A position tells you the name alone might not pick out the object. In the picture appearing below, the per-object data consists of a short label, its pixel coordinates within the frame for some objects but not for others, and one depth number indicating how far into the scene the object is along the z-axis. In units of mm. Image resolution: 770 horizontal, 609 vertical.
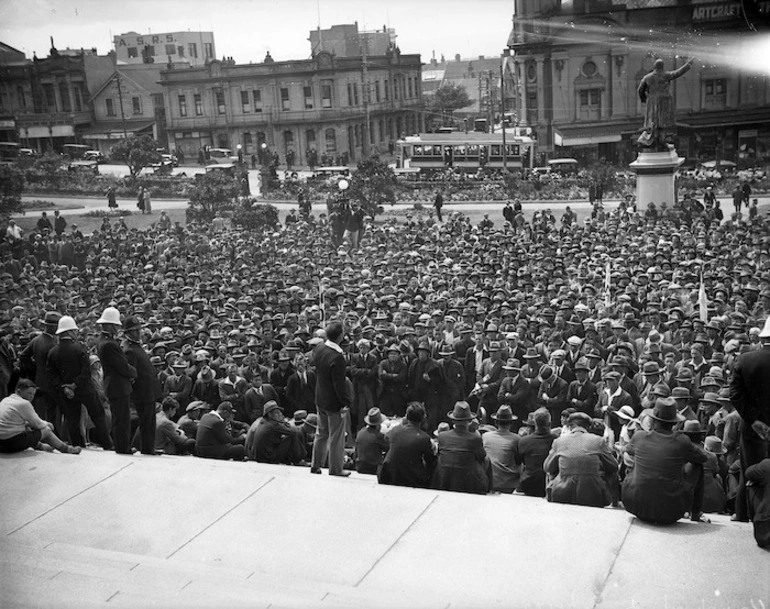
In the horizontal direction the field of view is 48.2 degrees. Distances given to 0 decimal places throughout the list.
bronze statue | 26672
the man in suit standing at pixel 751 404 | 7242
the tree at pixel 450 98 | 71250
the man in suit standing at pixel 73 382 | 9750
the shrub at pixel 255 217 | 27547
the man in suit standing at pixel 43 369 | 10062
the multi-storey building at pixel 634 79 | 50688
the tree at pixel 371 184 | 33344
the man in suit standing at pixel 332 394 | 8281
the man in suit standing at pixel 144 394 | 9477
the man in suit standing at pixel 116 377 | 9195
